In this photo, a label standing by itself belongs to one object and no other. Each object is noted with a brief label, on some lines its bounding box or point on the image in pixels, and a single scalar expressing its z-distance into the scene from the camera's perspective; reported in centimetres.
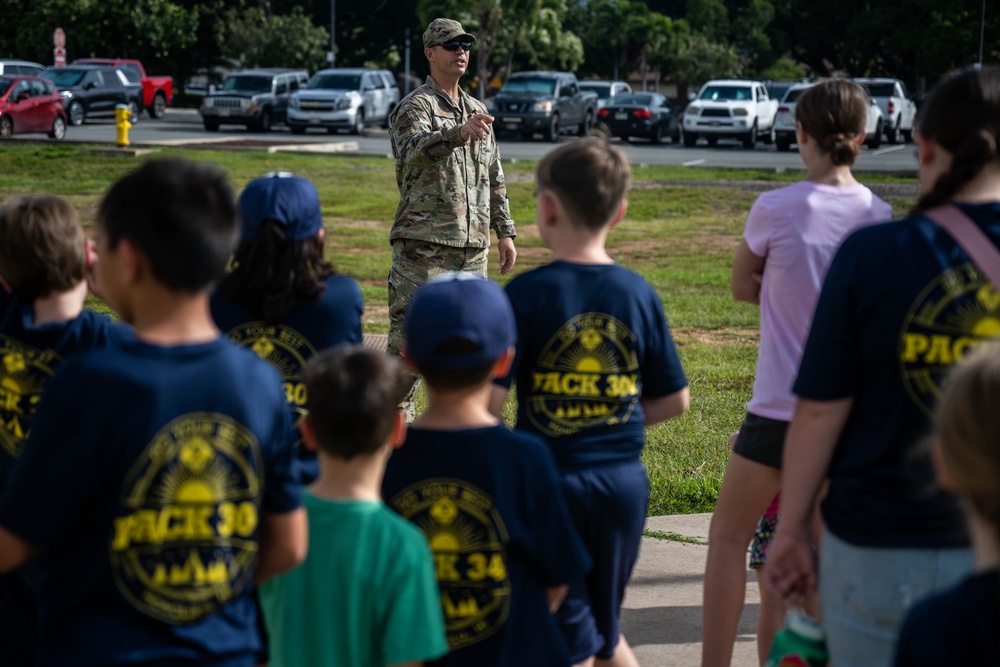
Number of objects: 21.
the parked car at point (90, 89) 3678
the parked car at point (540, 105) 3478
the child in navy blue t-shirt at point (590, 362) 322
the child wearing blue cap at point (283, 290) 331
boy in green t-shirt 244
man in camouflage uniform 625
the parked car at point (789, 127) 3322
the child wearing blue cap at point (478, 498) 264
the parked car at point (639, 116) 3553
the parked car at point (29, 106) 2973
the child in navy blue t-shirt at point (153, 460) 220
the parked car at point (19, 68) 3820
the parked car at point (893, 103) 3612
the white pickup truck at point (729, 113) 3472
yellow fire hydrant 2706
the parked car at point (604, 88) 4331
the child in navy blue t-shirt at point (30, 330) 316
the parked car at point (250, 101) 3641
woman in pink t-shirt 368
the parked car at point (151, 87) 4167
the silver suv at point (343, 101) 3506
